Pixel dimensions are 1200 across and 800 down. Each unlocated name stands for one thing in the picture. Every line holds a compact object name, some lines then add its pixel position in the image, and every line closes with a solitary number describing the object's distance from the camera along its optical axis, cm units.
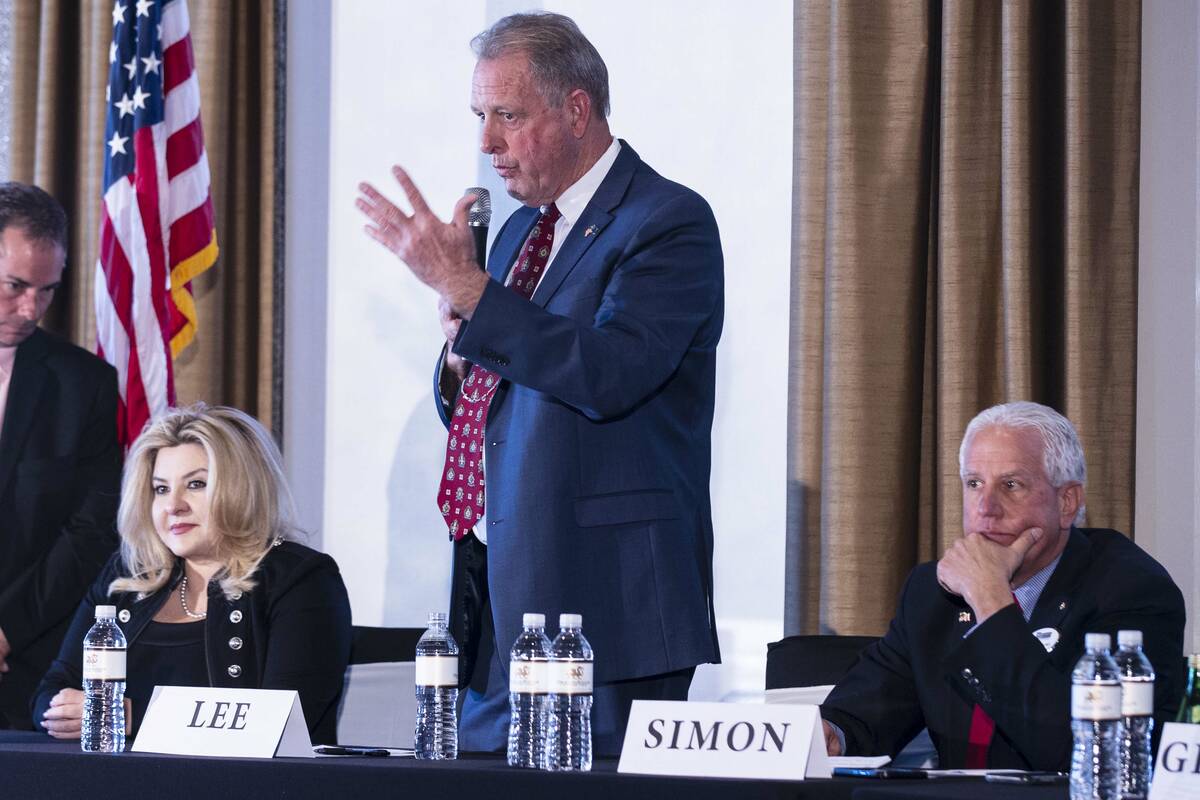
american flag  887
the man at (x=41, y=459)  782
